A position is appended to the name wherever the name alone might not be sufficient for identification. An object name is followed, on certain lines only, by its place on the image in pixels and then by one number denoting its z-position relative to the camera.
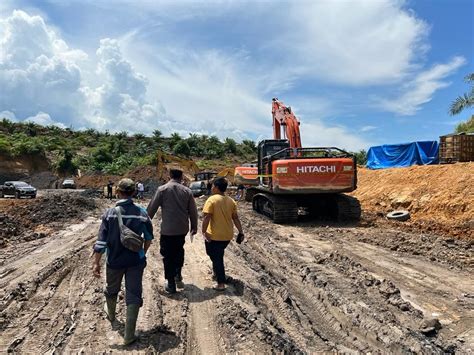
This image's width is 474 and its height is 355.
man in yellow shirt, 6.09
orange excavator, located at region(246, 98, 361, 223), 13.15
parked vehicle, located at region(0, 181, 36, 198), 29.95
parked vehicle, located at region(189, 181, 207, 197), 29.06
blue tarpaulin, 21.88
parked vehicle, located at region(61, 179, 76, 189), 42.00
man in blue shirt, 4.45
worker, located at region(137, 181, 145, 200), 27.69
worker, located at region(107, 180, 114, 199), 30.17
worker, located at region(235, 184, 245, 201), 24.17
